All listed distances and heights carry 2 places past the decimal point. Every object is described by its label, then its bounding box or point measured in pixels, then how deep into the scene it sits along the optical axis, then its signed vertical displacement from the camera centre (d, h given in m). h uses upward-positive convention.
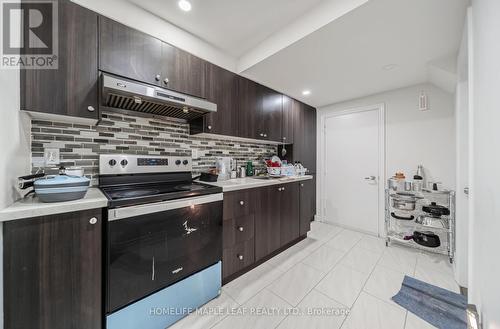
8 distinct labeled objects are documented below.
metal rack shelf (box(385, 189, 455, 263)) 2.07 -0.82
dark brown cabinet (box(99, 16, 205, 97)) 1.32 +0.85
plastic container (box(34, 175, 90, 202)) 0.93 -0.13
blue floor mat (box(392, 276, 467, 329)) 1.34 -1.15
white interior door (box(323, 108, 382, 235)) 2.87 -0.09
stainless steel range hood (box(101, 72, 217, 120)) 1.21 +0.50
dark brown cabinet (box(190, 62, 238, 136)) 1.88 +0.69
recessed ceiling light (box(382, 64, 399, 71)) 2.01 +1.10
